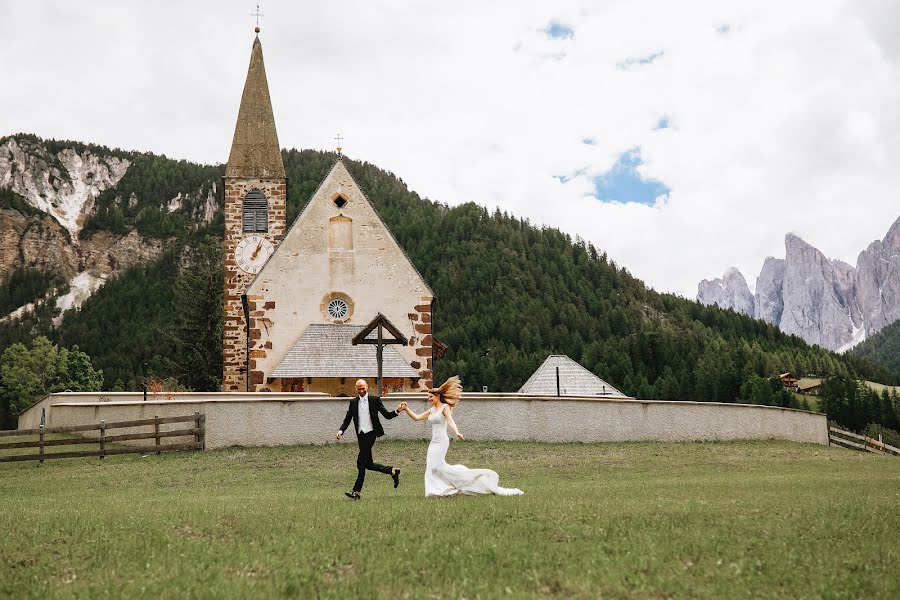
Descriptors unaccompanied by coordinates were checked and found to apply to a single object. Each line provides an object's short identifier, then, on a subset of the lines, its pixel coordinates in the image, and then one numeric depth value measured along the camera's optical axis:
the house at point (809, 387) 113.06
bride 12.73
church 31.02
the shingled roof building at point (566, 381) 35.50
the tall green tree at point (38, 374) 89.06
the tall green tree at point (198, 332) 69.19
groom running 13.77
